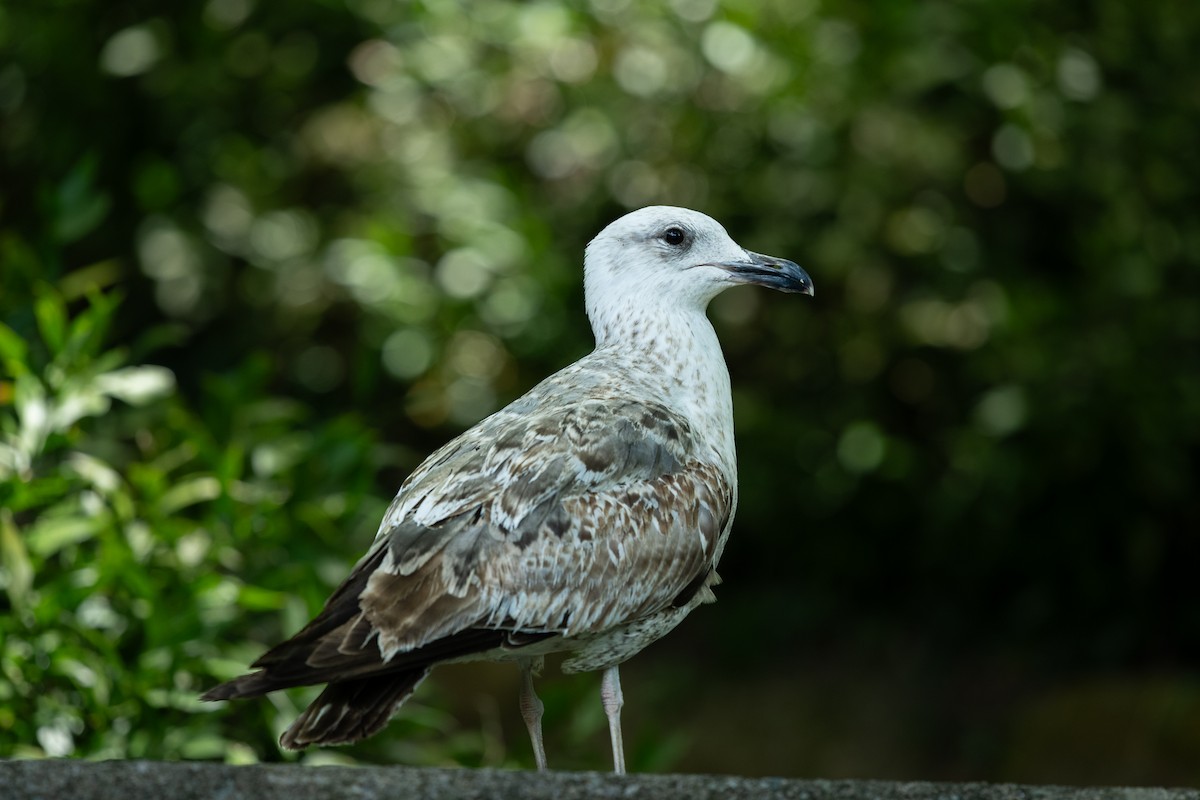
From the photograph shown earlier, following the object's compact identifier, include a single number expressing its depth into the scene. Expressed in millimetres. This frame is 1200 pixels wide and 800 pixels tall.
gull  5746
